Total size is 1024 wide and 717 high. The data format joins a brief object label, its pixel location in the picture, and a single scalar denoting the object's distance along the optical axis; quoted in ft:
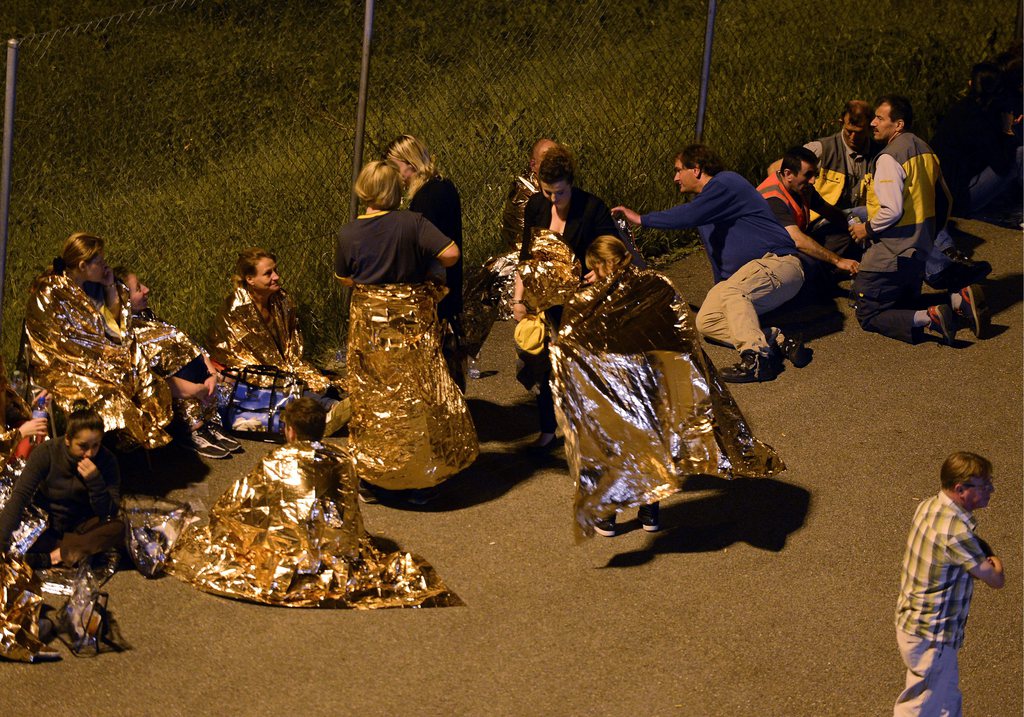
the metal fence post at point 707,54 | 72.23
